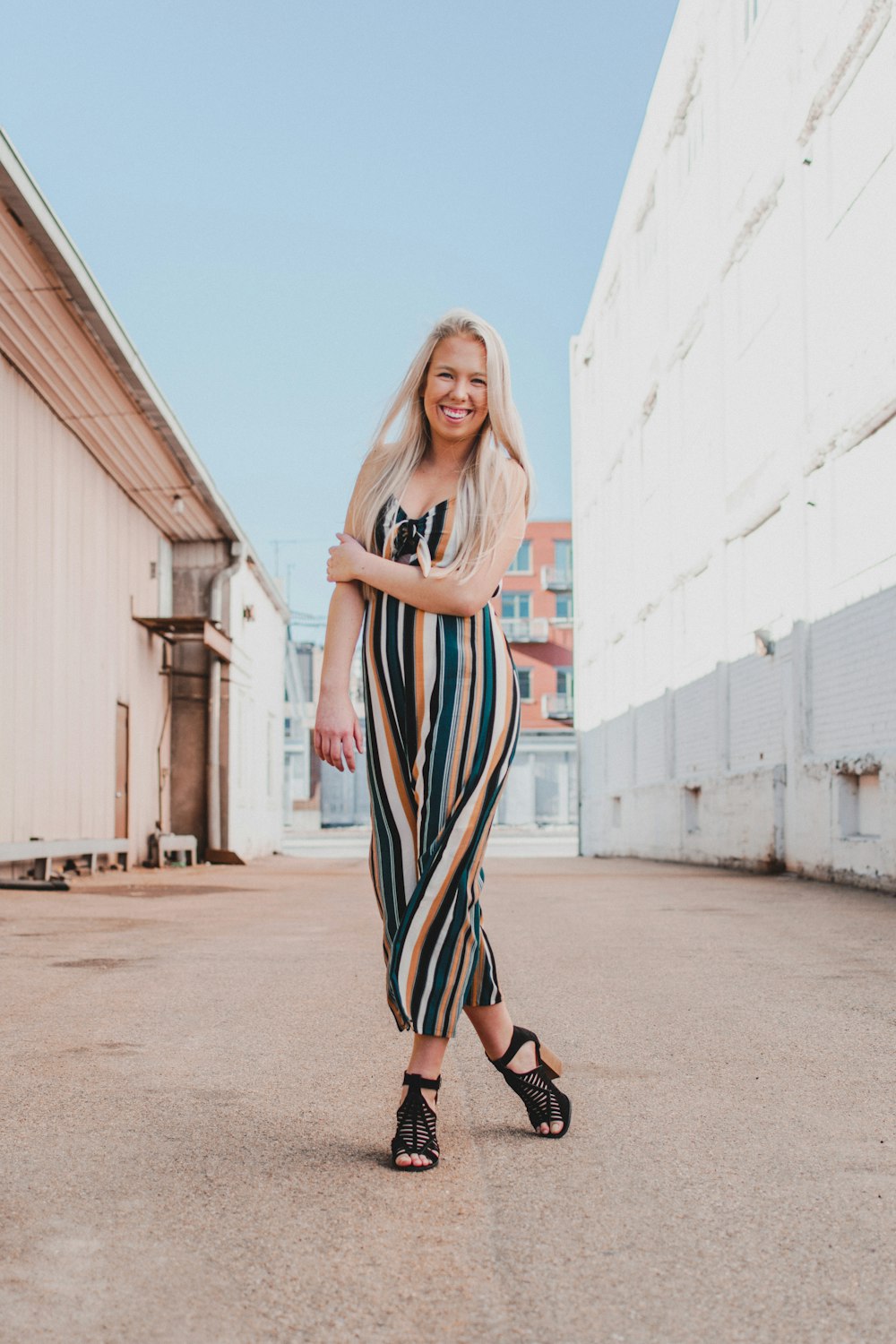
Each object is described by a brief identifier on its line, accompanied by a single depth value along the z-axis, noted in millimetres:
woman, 2357
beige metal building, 10422
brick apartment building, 47062
